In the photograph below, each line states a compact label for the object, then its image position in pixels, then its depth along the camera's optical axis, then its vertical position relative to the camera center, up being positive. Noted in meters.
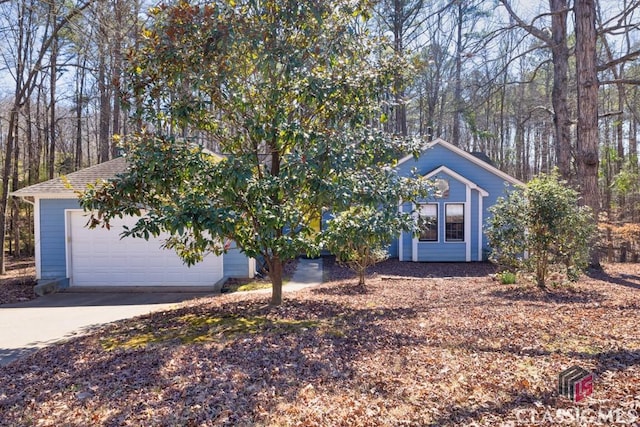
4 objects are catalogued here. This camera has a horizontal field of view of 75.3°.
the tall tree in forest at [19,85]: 12.16 +4.26
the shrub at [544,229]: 7.61 -0.36
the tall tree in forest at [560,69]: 12.46 +4.38
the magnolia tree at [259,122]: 5.01 +1.26
